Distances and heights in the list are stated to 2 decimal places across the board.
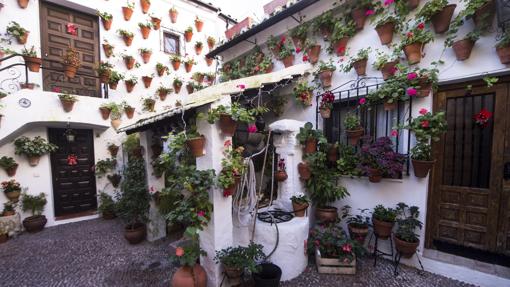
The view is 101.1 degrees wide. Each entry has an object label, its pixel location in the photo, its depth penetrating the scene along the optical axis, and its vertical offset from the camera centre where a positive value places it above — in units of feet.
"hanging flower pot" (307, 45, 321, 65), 14.23 +5.49
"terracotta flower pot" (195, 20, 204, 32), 25.88 +13.41
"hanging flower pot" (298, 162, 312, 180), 12.21 -2.22
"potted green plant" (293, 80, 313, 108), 13.94 +2.72
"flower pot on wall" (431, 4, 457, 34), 9.52 +5.34
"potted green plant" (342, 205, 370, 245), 11.50 -5.18
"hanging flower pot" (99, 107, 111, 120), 19.08 +1.85
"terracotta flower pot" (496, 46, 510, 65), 8.43 +3.23
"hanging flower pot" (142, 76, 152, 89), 22.21 +5.46
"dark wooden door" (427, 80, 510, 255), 9.28 -2.00
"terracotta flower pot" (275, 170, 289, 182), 12.16 -2.47
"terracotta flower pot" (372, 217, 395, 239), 10.73 -4.92
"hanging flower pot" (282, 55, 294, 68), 15.84 +5.51
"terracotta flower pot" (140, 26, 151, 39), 22.06 +10.73
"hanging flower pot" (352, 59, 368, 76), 12.20 +3.92
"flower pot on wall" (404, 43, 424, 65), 10.34 +4.06
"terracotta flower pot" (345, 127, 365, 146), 11.75 -0.11
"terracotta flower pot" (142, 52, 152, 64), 22.25 +8.11
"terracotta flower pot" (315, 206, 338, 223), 12.40 -4.83
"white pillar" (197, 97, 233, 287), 8.85 -3.43
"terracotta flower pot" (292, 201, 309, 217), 11.32 -4.12
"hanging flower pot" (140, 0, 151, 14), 22.05 +13.48
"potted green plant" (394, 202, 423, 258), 10.19 -5.03
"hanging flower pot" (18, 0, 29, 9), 16.65 +10.25
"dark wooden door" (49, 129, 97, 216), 18.92 -3.97
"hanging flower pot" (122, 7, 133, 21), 20.97 +12.07
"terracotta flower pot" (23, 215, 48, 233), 16.55 -7.26
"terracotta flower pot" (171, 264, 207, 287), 8.46 -5.93
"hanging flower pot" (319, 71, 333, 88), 13.58 +3.64
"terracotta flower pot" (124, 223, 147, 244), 13.88 -6.73
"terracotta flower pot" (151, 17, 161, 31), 22.66 +12.00
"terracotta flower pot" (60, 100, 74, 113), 16.83 +2.18
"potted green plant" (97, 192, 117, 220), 19.35 -6.98
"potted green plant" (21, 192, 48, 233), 16.62 -6.49
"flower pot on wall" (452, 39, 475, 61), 9.19 +3.80
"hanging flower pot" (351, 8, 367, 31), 12.14 +6.83
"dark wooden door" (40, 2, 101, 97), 18.39 +8.18
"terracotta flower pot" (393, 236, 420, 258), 10.10 -5.55
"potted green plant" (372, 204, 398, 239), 10.78 -4.56
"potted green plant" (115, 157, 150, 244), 13.76 -4.64
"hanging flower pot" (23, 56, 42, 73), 15.56 +5.15
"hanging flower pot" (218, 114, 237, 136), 8.62 +0.36
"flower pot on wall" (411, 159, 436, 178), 9.93 -1.62
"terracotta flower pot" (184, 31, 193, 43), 25.14 +11.69
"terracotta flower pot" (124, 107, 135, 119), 20.92 +2.07
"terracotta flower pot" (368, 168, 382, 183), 11.13 -2.23
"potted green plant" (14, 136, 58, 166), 16.80 -1.28
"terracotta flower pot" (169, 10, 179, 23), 23.93 +13.44
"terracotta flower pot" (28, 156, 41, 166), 17.33 -2.33
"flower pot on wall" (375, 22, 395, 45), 11.18 +5.51
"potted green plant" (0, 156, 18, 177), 16.20 -2.56
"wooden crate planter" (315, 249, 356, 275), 10.32 -6.61
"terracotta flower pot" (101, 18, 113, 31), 20.32 +10.59
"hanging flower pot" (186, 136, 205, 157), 8.55 -0.51
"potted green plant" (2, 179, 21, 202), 16.24 -4.50
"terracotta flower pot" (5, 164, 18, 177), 16.49 -3.08
